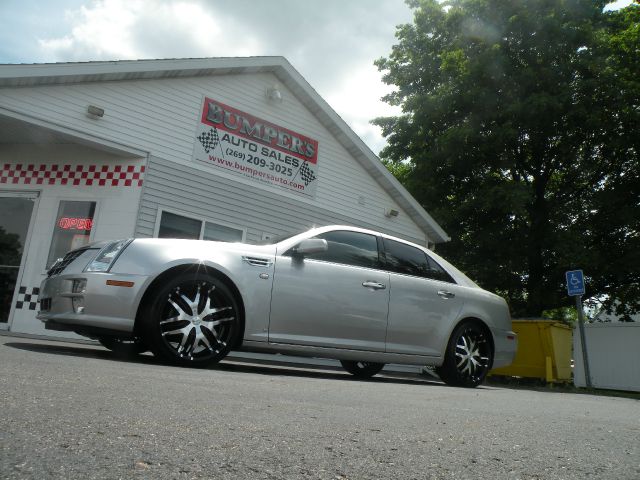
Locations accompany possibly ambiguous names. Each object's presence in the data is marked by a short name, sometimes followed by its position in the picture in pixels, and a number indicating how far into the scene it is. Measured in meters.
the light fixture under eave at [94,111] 9.18
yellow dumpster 11.91
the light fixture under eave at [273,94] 11.89
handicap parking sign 10.74
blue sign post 10.73
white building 9.17
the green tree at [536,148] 17.42
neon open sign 9.66
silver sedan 4.69
